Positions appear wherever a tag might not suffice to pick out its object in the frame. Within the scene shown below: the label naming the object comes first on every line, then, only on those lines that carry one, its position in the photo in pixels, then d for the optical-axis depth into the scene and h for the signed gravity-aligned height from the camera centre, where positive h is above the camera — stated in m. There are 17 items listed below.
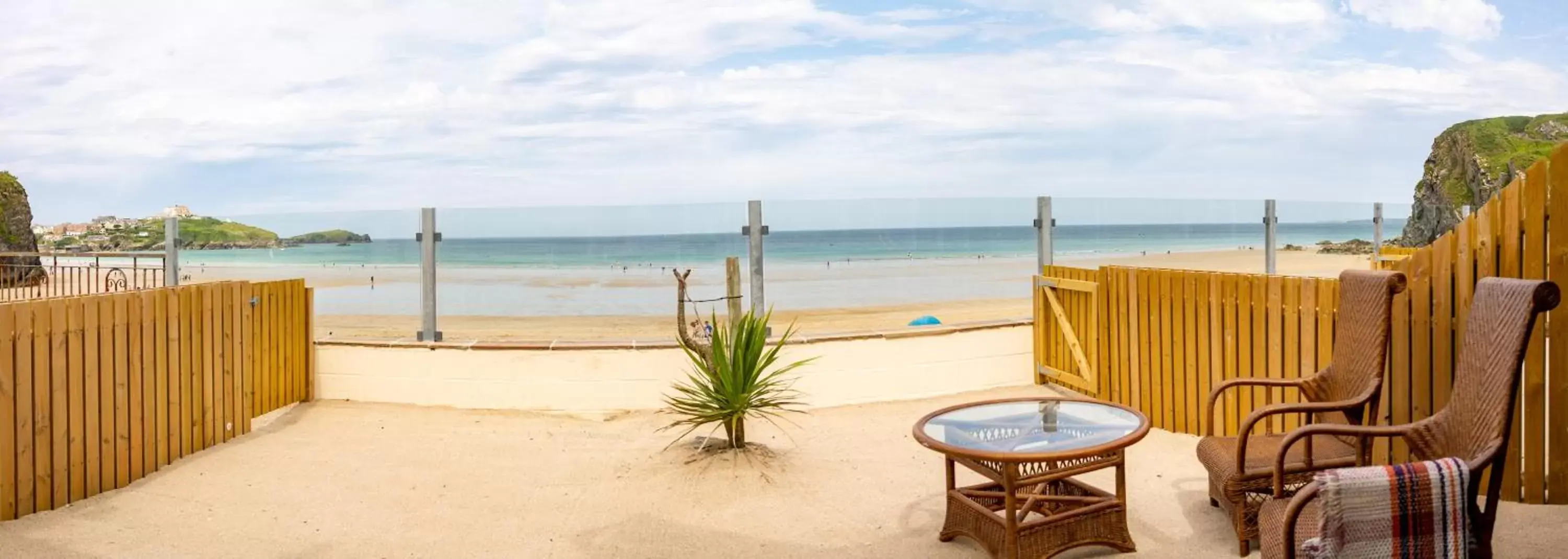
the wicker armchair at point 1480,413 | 2.87 -0.46
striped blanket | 2.35 -0.59
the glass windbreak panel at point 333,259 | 8.82 +0.09
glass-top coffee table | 3.95 -0.85
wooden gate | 7.50 -0.49
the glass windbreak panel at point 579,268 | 8.85 +0.00
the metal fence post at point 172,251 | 9.00 +0.18
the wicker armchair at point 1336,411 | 3.95 -0.58
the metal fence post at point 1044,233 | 9.09 +0.29
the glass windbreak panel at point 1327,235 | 10.05 +0.35
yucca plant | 5.88 -0.70
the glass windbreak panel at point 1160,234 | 9.42 +0.31
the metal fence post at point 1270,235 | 10.04 +0.28
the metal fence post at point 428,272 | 8.53 -0.03
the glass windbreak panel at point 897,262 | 8.87 +0.04
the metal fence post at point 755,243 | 8.42 +0.19
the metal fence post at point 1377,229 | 12.33 +0.42
